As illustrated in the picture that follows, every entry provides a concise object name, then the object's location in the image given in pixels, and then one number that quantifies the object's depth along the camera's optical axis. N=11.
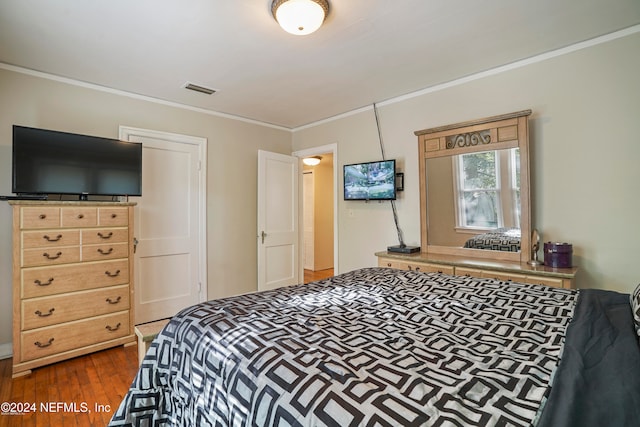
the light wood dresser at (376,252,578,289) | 2.19
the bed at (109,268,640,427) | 0.71
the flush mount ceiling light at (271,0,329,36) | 1.81
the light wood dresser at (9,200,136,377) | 2.33
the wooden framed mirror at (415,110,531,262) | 2.59
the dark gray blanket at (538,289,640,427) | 0.65
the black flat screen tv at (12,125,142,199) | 2.49
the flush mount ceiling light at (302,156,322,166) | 5.70
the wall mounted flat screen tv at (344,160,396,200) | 3.46
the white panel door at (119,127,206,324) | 3.37
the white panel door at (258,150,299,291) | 4.18
